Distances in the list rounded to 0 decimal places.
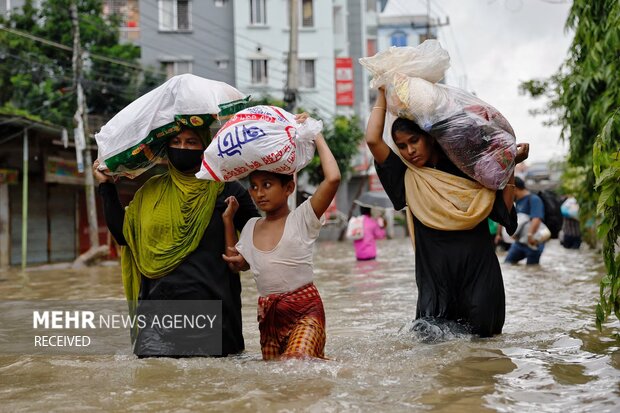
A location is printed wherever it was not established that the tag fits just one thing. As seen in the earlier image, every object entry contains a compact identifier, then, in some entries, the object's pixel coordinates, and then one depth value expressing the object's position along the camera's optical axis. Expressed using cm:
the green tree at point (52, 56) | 2672
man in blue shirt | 1186
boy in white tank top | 450
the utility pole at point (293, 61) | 2305
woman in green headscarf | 468
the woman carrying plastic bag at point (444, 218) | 506
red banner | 3562
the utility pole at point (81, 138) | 2106
